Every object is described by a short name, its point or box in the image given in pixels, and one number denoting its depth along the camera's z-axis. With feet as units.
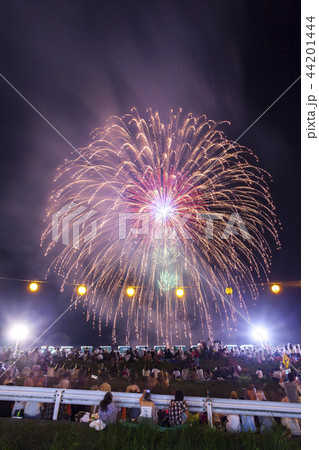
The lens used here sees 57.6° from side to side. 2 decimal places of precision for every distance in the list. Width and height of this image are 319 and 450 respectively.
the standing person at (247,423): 18.45
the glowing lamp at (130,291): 57.29
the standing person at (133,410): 22.68
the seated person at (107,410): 18.02
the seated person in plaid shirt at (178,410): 18.01
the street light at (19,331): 102.27
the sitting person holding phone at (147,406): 18.30
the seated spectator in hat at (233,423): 18.26
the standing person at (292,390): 26.35
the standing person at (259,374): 49.71
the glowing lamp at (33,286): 52.49
